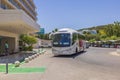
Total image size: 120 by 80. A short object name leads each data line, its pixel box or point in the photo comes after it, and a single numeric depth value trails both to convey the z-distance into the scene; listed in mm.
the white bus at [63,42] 10591
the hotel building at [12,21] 9102
